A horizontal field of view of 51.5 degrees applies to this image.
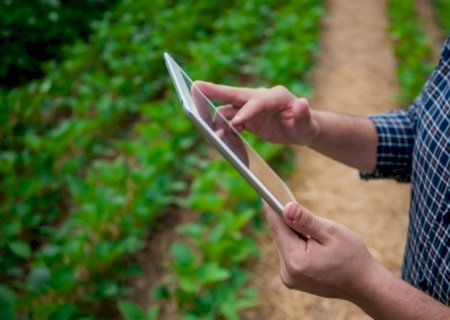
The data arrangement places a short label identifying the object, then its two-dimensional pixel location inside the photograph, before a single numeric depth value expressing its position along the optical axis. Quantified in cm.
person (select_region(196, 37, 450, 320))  75
